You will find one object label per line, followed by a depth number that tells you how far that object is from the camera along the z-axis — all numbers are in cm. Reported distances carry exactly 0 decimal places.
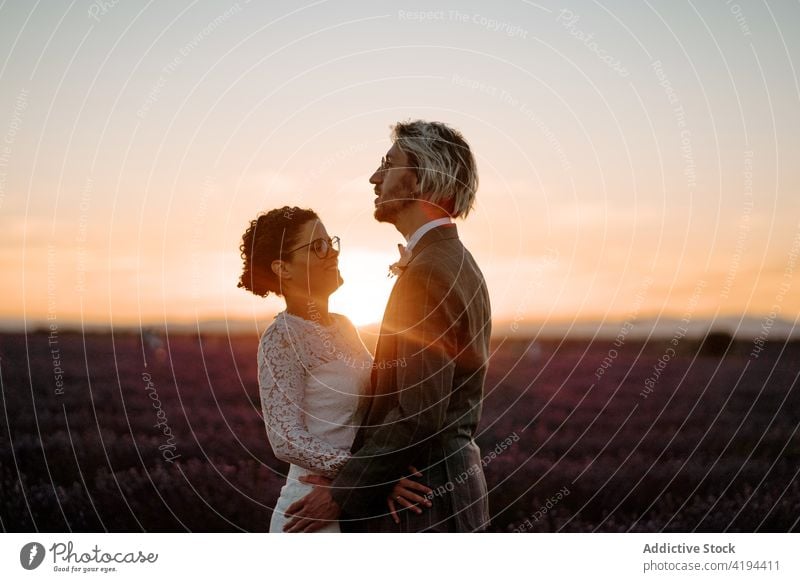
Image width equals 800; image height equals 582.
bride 662
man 627
